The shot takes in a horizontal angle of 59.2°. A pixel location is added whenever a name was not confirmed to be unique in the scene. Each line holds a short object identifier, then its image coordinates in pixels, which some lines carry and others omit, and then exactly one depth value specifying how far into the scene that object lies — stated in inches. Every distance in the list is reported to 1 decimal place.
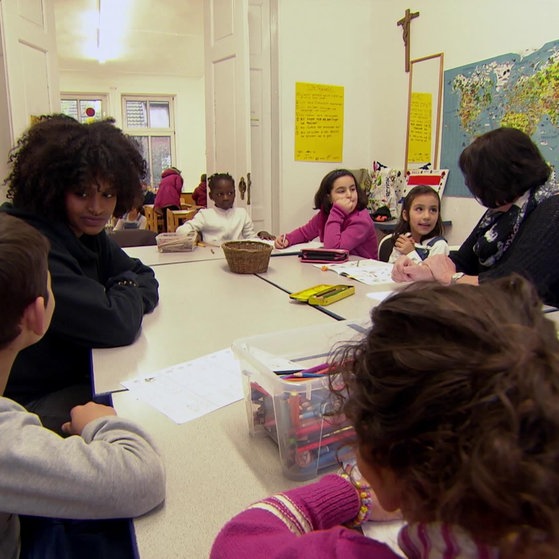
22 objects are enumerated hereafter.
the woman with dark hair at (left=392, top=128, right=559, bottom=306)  61.2
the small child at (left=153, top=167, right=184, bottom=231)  254.7
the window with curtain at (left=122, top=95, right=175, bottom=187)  354.9
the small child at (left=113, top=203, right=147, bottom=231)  177.5
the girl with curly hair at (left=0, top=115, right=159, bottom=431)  47.4
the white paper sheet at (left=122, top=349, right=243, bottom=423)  38.0
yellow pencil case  63.4
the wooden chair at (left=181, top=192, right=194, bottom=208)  316.4
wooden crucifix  142.1
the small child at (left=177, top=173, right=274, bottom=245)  123.8
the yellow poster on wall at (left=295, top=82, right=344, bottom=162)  158.6
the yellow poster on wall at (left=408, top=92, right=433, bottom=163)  139.6
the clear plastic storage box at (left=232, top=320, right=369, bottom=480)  29.9
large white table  26.5
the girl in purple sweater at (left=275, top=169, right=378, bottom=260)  105.0
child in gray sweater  25.2
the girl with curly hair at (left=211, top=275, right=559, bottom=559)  13.7
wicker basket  81.0
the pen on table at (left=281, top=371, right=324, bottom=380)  31.4
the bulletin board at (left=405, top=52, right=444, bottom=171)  136.0
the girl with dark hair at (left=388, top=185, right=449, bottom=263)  100.5
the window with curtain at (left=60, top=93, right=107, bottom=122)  341.7
